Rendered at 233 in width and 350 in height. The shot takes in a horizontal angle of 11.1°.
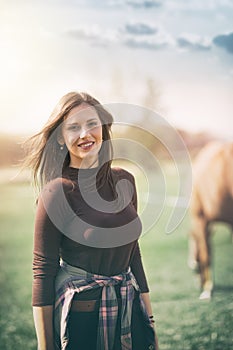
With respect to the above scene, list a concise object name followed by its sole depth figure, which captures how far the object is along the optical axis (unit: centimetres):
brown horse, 479
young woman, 406
